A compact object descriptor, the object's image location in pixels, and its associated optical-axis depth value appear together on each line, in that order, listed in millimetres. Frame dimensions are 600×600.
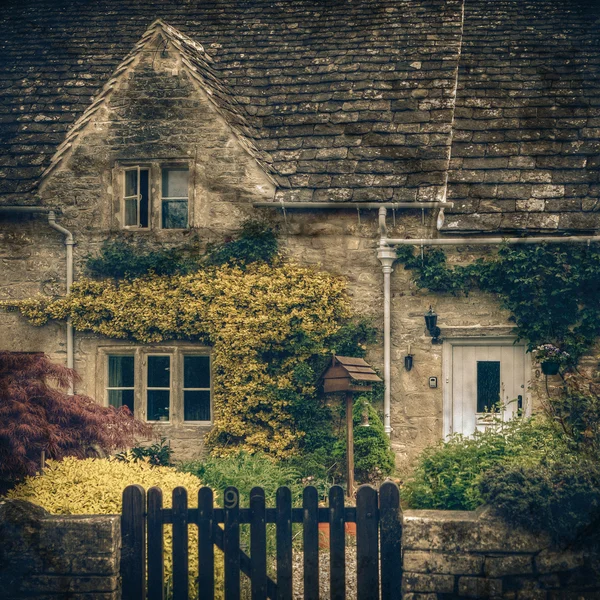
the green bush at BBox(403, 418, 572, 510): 9039
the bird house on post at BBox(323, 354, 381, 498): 12023
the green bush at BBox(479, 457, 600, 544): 6449
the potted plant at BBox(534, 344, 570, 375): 12398
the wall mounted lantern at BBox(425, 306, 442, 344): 13245
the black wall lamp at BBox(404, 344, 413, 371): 13359
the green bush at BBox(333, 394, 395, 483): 12781
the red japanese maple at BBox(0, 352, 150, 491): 8977
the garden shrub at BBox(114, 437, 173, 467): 13336
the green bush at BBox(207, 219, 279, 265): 13664
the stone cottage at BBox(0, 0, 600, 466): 13391
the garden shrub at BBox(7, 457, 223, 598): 7742
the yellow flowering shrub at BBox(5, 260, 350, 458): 13250
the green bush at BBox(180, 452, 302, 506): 10383
